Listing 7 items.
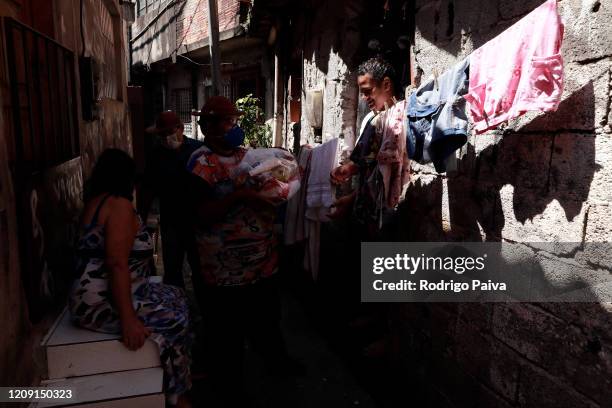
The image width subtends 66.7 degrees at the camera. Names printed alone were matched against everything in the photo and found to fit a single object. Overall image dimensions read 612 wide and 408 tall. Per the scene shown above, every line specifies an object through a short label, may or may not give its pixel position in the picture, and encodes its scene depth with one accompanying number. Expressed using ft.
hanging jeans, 7.63
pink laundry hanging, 6.02
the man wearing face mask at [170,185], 12.38
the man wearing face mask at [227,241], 9.53
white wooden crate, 7.07
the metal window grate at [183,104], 51.24
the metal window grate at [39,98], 6.24
